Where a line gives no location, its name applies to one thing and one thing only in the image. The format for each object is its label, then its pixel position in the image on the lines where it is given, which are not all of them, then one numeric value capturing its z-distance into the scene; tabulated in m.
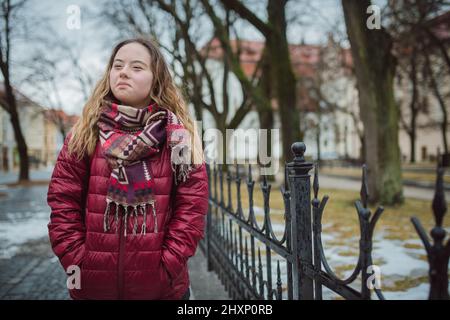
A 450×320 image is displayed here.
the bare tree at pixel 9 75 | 17.81
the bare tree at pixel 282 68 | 12.29
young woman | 1.66
